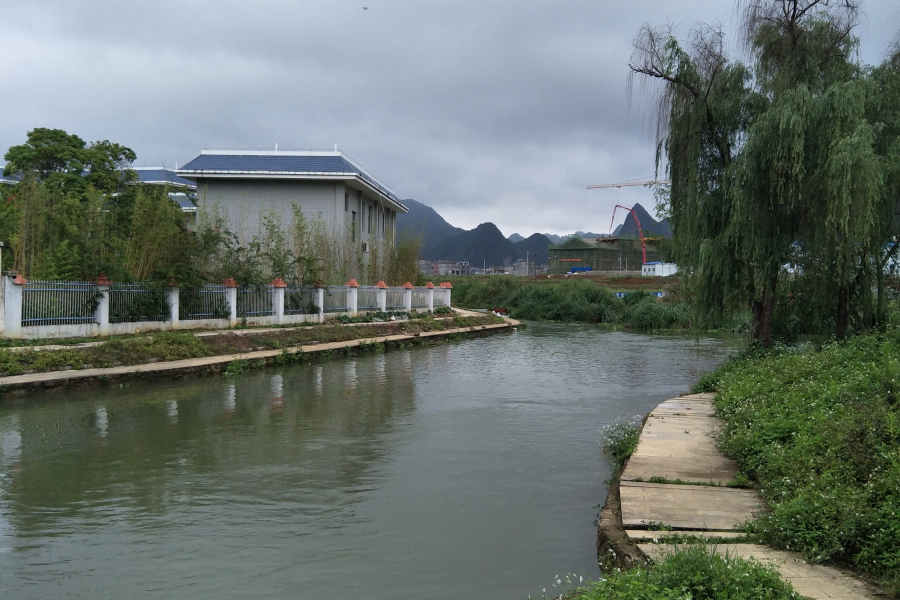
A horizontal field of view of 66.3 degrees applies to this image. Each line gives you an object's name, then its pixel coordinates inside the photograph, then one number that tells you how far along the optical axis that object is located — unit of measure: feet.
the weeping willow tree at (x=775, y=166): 37.99
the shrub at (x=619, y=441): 26.32
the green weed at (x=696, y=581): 12.13
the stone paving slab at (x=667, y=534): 16.34
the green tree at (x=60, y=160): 95.35
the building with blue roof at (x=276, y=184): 94.48
